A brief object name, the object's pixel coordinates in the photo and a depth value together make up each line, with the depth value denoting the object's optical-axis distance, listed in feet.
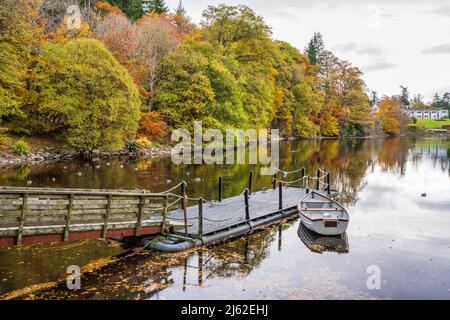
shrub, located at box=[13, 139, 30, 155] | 117.08
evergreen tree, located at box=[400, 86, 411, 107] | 506.60
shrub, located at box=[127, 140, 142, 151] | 146.72
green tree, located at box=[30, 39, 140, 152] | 122.49
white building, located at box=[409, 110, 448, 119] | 586.04
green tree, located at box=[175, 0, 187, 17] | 311.06
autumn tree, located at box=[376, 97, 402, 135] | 367.86
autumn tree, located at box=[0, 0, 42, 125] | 101.91
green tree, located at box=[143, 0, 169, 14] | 266.77
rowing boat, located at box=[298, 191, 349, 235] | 51.11
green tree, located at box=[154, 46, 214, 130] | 158.10
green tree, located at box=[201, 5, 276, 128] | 193.57
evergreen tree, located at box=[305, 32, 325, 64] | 346.33
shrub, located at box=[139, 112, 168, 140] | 154.51
